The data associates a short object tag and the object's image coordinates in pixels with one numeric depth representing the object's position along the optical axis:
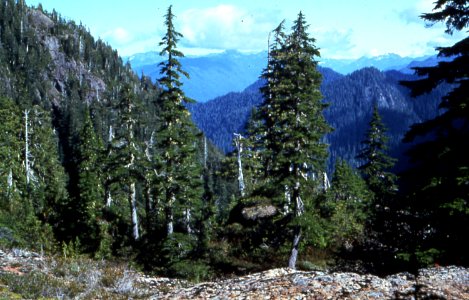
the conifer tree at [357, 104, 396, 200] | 38.53
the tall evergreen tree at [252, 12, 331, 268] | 20.03
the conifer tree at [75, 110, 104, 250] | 32.09
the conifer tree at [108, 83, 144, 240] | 29.59
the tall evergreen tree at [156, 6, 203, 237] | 25.33
